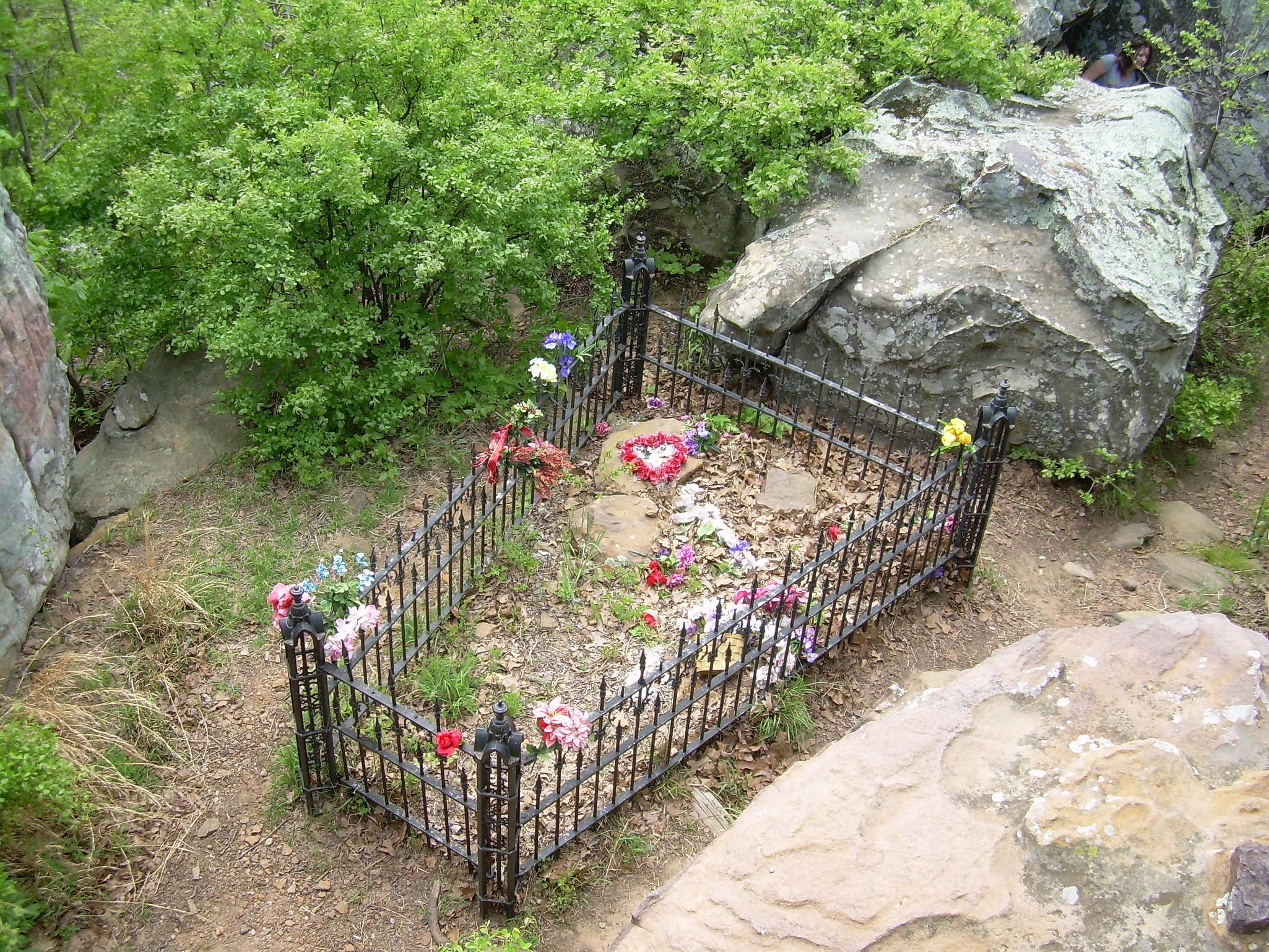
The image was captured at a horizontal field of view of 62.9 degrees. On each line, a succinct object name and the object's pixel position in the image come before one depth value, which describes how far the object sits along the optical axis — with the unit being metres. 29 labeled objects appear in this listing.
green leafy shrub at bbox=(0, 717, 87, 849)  4.45
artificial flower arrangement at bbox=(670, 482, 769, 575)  6.46
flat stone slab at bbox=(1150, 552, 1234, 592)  6.77
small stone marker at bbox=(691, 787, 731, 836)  5.11
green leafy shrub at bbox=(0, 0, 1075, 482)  6.40
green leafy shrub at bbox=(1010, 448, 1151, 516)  7.14
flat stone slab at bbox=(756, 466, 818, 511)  6.93
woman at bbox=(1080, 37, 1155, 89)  9.91
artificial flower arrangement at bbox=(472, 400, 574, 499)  6.04
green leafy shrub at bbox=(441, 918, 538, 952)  4.14
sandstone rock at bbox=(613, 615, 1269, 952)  3.84
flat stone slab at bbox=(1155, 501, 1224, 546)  7.22
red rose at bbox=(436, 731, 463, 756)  4.51
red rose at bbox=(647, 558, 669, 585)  6.27
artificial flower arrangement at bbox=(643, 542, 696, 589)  6.28
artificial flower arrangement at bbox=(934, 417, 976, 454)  6.02
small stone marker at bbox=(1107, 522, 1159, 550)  7.09
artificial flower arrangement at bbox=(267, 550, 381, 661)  4.93
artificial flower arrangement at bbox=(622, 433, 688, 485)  6.97
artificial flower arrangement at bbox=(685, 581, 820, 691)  5.36
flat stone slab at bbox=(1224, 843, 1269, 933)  3.63
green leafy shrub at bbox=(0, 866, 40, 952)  4.21
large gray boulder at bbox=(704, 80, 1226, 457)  6.99
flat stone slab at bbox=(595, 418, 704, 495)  6.98
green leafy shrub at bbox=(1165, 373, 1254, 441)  7.56
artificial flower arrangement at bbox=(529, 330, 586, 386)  6.77
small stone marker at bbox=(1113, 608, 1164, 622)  6.31
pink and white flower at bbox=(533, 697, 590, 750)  4.60
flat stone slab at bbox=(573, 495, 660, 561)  6.50
